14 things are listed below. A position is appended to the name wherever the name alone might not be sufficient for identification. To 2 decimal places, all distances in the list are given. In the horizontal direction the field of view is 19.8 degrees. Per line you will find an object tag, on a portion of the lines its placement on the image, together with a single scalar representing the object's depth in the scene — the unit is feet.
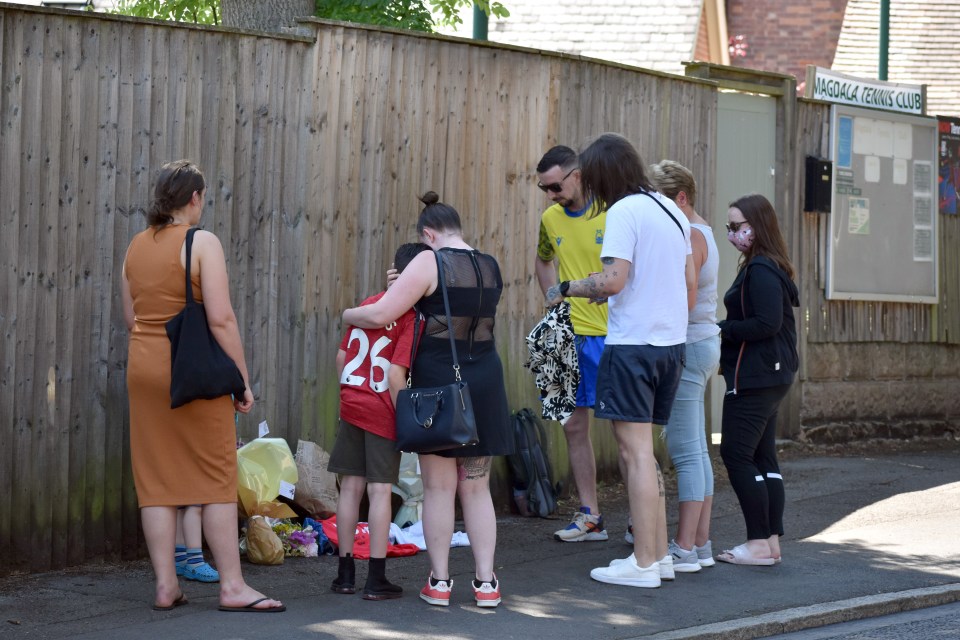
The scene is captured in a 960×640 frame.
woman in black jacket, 44.51
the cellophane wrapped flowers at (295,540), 45.06
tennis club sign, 74.90
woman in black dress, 38.53
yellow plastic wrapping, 44.43
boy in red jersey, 39.08
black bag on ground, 53.89
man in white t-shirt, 40.65
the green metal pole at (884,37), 113.28
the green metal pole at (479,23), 81.36
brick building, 126.09
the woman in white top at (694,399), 44.48
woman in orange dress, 37.33
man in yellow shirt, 48.16
